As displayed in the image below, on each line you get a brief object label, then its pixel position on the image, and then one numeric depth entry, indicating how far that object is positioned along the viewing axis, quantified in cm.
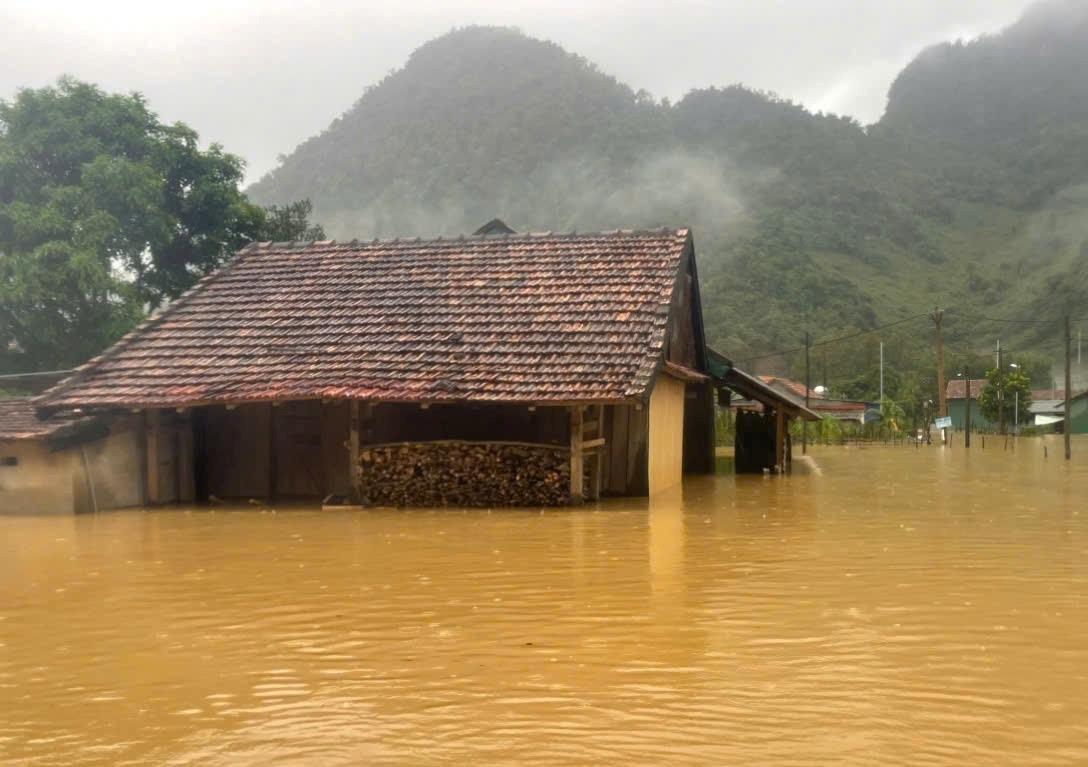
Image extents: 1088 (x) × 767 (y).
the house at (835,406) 5303
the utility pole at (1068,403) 3400
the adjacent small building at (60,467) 1656
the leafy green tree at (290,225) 3545
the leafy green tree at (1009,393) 6425
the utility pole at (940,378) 4459
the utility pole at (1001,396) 5681
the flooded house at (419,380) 1692
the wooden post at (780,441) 2541
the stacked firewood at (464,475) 1692
